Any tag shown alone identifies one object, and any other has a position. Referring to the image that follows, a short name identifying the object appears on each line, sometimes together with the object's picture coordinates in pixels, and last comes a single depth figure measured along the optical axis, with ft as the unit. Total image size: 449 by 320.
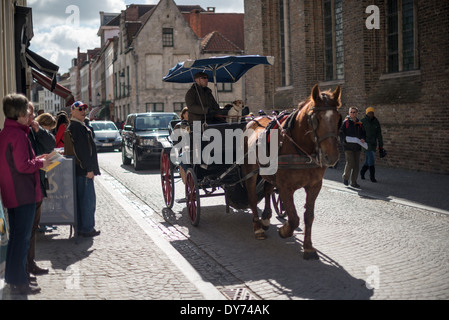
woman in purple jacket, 15.71
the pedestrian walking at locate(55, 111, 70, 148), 32.19
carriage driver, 27.02
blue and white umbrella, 27.71
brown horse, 18.65
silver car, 92.58
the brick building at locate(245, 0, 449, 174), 48.49
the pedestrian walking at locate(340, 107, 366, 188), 41.14
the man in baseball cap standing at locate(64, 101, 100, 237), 24.54
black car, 58.13
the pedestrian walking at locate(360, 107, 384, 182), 43.73
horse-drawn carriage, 19.01
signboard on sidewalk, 24.32
